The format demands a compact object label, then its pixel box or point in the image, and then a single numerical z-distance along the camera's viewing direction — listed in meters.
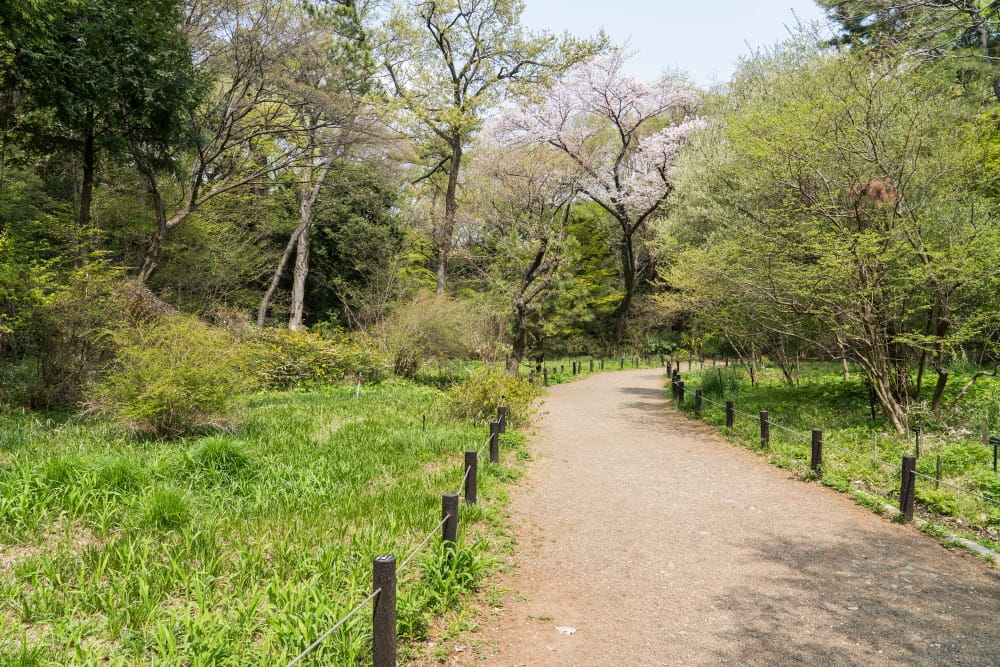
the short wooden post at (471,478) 6.32
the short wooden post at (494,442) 8.57
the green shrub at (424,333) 18.64
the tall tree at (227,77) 14.18
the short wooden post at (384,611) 3.29
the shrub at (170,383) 8.26
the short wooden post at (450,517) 4.86
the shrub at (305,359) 16.64
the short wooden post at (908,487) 6.64
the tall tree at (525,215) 20.58
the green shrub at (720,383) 16.95
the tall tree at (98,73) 10.43
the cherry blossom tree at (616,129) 25.78
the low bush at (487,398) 11.87
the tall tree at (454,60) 22.50
